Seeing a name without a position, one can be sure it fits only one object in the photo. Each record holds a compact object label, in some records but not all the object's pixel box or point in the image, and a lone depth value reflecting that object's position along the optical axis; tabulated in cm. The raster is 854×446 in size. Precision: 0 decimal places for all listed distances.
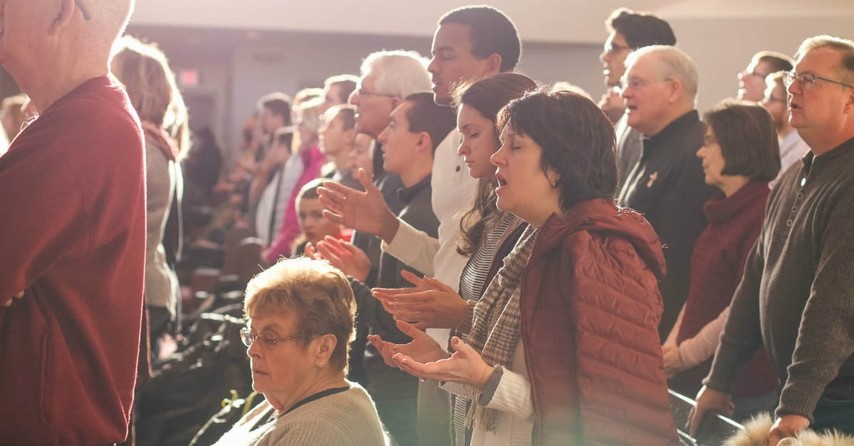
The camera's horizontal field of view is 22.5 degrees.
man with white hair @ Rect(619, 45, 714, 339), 694
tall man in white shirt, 523
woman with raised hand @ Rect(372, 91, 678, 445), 350
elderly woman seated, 403
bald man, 333
